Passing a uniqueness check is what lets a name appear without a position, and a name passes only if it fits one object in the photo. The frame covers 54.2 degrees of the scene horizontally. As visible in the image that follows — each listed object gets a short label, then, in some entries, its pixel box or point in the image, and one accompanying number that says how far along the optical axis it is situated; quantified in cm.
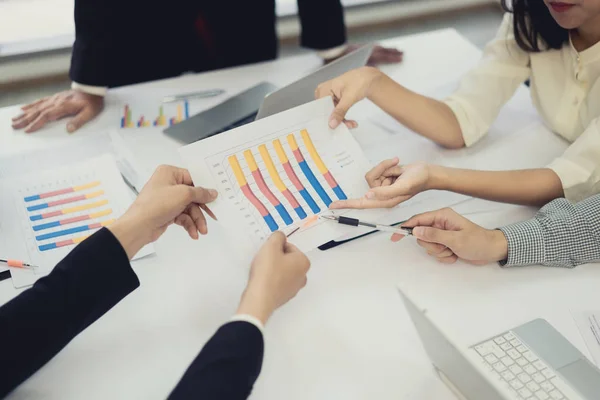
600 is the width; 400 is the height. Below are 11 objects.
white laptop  75
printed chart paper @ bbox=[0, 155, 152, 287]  104
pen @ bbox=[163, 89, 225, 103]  147
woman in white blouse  110
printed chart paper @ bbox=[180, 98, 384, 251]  97
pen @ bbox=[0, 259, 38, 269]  100
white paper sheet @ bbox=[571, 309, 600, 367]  88
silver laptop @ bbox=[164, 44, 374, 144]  110
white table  84
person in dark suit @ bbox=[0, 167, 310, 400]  75
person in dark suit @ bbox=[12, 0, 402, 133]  141
